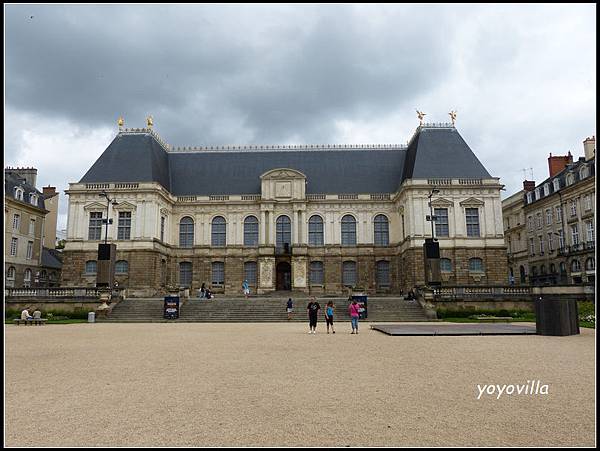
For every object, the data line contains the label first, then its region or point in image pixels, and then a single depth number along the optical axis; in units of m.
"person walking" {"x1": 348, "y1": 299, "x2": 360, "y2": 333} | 18.89
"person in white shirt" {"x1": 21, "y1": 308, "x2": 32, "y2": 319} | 24.66
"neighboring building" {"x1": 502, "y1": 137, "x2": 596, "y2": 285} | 42.97
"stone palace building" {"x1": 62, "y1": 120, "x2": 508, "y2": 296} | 41.44
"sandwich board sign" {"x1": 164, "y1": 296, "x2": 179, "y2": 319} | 28.05
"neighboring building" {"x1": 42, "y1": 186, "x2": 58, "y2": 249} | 54.94
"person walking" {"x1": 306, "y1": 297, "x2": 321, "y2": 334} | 18.75
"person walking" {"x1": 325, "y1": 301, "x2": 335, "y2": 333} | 19.55
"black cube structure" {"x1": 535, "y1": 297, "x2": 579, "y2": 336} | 16.70
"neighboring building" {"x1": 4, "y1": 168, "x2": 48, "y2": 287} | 42.84
